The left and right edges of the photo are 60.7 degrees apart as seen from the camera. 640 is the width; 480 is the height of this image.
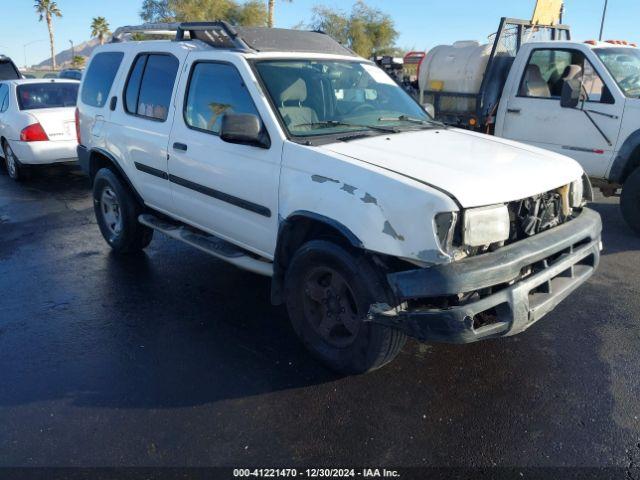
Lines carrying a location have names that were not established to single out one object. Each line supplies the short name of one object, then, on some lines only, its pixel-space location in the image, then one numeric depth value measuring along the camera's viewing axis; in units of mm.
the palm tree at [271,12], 30972
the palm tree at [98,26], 63375
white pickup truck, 5988
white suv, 2797
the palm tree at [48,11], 64312
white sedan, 8766
